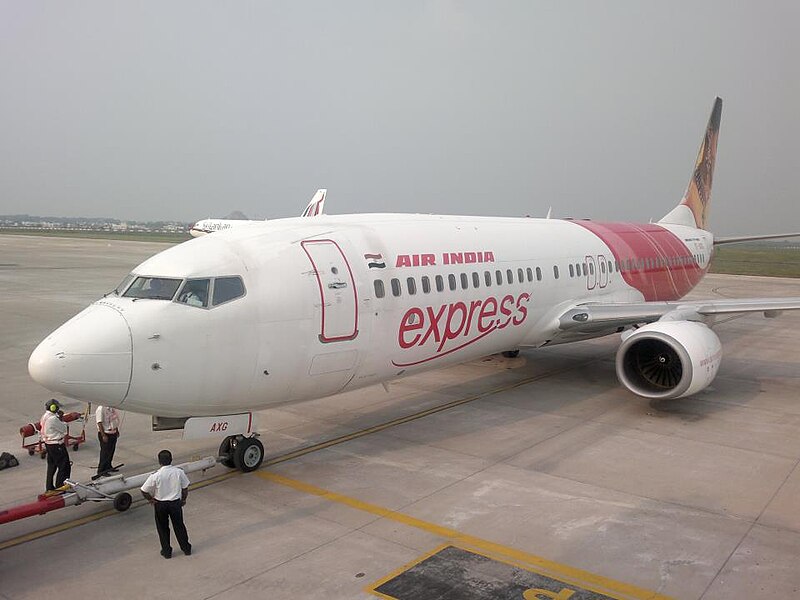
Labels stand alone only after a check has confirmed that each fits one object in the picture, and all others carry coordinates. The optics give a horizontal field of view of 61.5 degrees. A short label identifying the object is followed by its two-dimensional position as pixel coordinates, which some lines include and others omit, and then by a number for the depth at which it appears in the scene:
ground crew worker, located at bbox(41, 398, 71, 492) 9.05
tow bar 7.74
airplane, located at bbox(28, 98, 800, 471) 8.66
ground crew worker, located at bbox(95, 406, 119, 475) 9.85
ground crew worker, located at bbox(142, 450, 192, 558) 7.65
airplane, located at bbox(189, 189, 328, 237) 54.32
